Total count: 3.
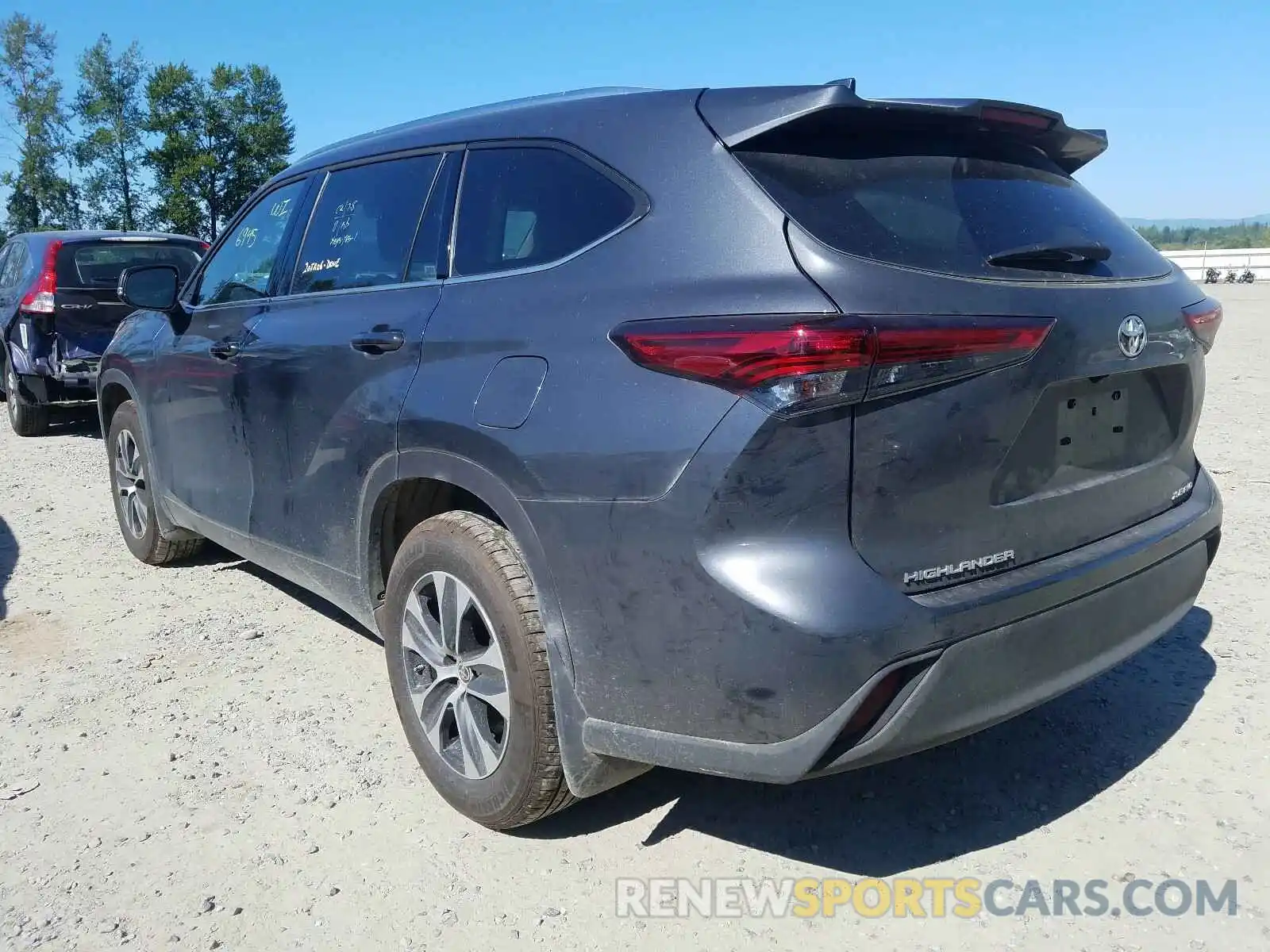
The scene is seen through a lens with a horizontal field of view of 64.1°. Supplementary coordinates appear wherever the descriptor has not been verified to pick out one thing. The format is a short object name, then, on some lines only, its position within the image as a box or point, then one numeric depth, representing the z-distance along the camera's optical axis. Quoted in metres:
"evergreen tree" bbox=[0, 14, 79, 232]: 54.47
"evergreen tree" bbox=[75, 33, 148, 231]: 59.78
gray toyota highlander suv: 2.04
